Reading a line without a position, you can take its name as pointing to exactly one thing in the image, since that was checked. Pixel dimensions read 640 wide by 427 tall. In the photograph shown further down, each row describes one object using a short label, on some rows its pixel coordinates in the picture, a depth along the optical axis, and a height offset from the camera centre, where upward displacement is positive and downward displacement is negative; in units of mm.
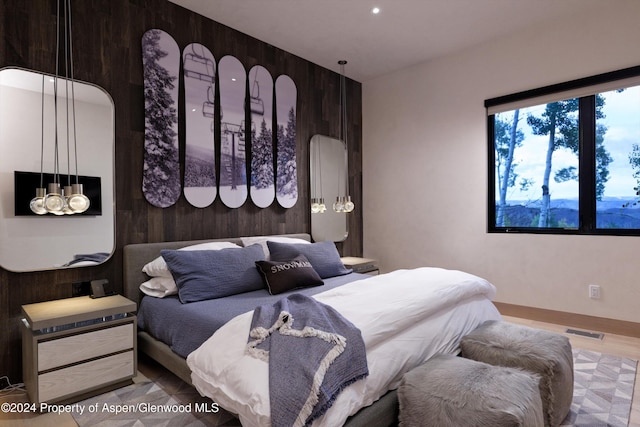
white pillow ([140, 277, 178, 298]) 2697 -562
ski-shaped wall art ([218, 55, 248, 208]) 3510 +777
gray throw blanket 1388 -624
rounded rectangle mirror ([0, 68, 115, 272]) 2348 +320
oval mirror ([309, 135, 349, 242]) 4441 +371
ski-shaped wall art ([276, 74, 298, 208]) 4039 +768
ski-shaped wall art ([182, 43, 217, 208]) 3244 +798
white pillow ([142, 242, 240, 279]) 2748 -420
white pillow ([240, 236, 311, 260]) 3417 -280
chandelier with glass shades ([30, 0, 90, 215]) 2346 +401
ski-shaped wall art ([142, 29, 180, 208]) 2992 +788
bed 1536 -681
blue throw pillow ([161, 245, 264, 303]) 2586 -455
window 3305 +524
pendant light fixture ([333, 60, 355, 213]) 4863 +1167
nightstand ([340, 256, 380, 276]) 4139 -627
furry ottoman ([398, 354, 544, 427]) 1426 -776
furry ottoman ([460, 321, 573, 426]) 1854 -782
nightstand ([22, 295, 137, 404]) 2061 -808
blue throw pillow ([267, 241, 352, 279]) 3283 -405
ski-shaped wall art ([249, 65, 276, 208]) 3777 +796
